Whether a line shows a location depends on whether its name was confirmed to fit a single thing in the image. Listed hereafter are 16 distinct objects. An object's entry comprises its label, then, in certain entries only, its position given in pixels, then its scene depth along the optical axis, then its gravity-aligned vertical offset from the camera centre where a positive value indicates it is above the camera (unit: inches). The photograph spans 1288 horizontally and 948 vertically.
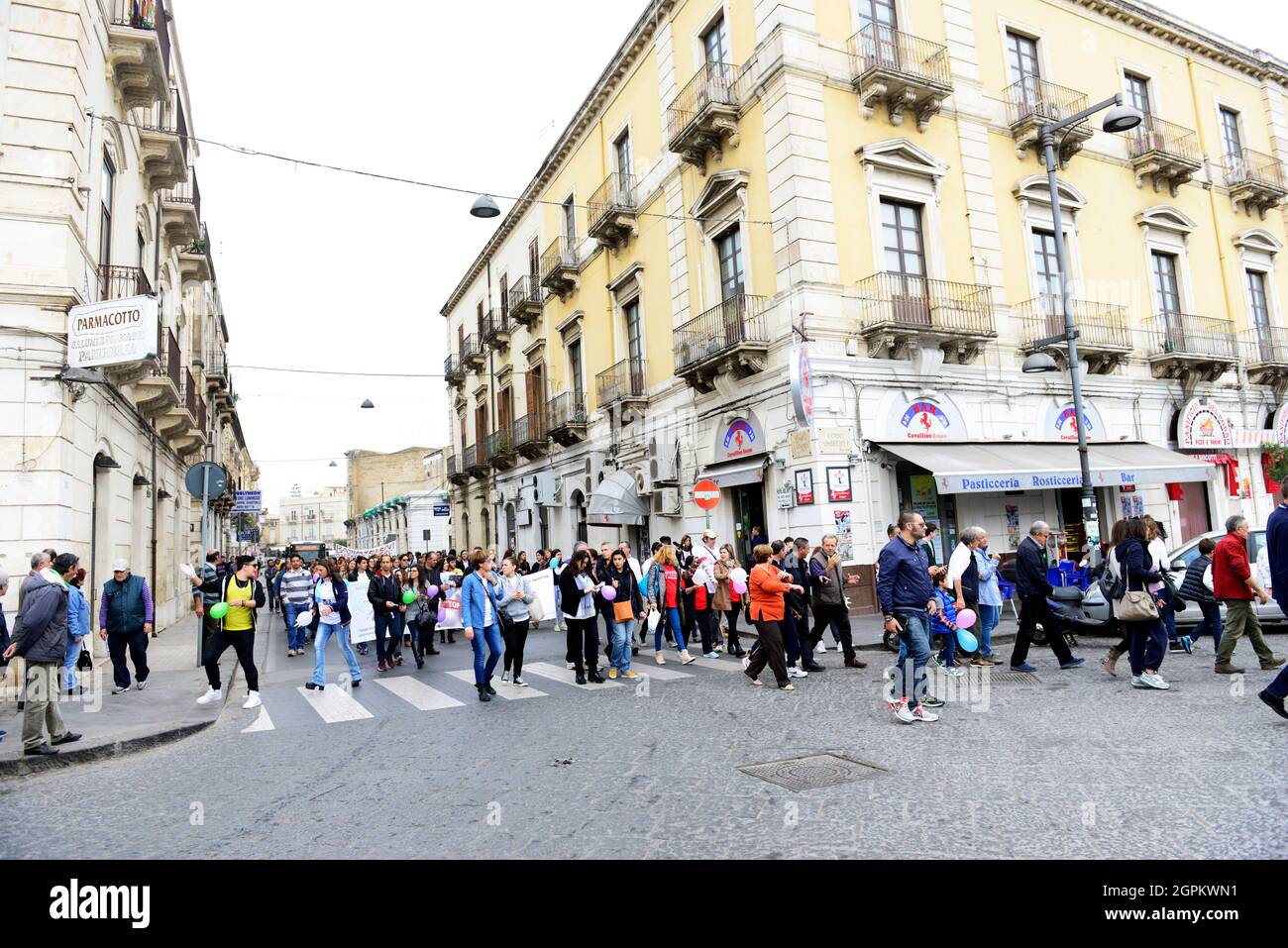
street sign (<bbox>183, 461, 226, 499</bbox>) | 507.5 +71.3
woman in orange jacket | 356.8 -22.8
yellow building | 634.2 +253.6
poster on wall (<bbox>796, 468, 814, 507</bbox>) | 607.1 +48.8
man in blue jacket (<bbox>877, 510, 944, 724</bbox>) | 288.8 -18.5
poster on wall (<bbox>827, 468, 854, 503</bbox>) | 605.9 +47.9
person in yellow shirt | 374.6 -15.8
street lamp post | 574.6 +136.2
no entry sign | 640.4 +51.1
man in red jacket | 313.1 -24.8
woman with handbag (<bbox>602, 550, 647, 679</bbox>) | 417.1 -23.1
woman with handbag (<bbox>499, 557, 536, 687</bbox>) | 387.5 -16.7
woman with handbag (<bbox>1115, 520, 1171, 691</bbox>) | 313.1 -30.2
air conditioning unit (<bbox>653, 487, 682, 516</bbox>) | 789.2 +58.3
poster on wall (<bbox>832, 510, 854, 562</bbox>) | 606.2 +13.6
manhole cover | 213.0 -58.4
